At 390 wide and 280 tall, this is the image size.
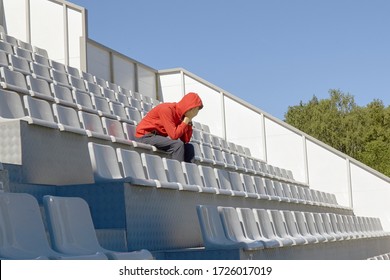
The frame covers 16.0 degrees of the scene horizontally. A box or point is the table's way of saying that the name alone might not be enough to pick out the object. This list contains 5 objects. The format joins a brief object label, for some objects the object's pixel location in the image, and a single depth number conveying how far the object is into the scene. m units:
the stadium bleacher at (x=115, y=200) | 3.75
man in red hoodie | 7.56
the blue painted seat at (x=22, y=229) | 3.40
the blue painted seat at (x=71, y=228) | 3.68
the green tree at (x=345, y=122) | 39.66
